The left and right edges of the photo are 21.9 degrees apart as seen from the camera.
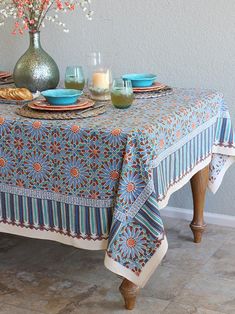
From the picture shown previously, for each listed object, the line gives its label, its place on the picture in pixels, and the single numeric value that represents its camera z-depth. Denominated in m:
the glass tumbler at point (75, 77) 2.55
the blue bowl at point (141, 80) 2.57
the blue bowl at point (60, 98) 2.23
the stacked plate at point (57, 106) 2.19
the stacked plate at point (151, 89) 2.53
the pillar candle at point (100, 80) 2.46
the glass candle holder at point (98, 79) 2.45
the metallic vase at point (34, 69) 2.59
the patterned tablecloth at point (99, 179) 1.97
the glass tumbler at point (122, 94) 2.21
